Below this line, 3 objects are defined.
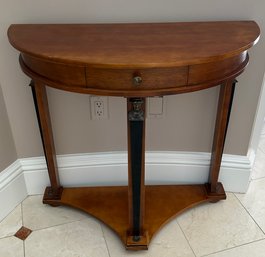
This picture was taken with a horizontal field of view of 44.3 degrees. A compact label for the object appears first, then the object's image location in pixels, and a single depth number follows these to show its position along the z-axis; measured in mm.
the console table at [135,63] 819
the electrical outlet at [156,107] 1289
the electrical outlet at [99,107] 1280
